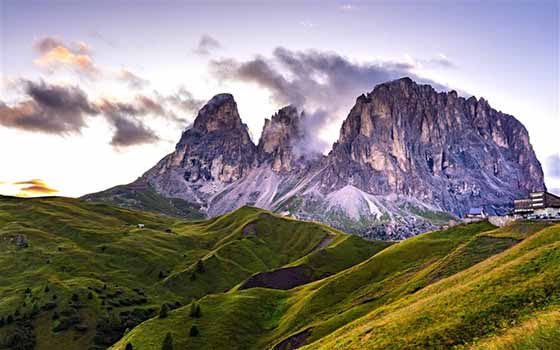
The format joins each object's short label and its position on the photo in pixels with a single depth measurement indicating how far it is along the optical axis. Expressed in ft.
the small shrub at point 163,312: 351.79
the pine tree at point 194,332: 326.07
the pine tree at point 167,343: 300.61
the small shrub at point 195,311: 361.30
